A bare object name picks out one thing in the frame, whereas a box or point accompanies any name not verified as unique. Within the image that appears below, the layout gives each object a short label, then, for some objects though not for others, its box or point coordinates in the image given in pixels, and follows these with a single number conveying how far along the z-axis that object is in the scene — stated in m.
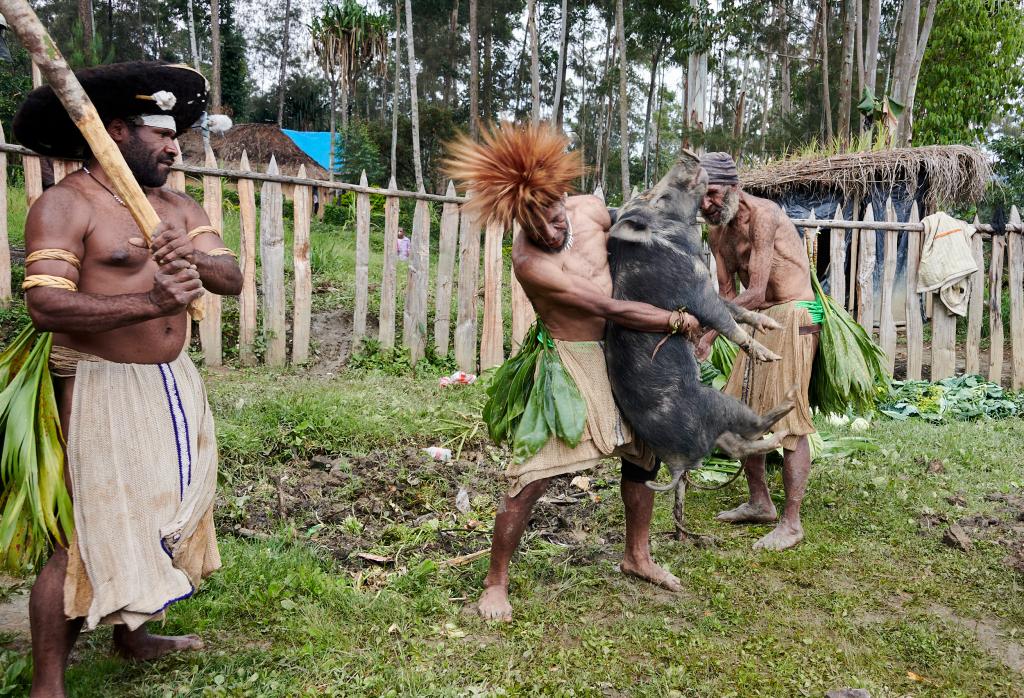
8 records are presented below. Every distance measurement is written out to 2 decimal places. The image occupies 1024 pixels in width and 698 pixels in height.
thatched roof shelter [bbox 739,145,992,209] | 8.86
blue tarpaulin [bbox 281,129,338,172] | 26.80
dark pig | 2.98
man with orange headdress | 2.97
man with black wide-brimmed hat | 2.21
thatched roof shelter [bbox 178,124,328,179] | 23.67
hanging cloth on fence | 7.22
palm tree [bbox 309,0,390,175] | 23.19
